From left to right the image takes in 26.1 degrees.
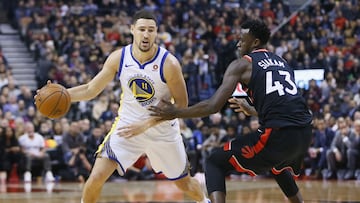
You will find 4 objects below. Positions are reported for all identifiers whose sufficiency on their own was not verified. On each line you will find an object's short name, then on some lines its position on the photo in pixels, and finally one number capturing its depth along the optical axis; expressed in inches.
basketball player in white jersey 272.2
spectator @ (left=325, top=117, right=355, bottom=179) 594.2
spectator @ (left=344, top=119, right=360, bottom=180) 585.6
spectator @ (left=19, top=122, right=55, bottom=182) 573.6
